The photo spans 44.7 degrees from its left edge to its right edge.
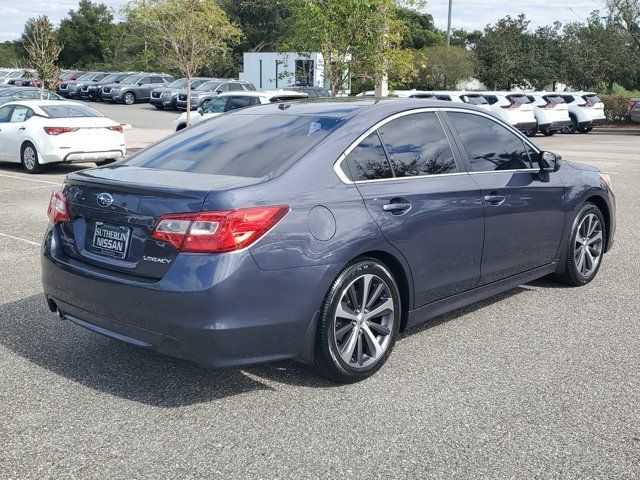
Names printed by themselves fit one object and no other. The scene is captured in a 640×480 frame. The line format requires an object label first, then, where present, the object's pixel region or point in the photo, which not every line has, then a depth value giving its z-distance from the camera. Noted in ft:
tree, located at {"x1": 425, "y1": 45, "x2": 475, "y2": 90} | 157.69
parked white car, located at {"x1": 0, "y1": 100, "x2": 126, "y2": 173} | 50.96
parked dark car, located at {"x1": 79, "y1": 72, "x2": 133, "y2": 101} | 154.92
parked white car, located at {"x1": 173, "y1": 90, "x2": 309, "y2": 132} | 70.71
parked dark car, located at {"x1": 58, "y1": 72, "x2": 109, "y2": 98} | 159.94
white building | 164.76
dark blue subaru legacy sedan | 13.16
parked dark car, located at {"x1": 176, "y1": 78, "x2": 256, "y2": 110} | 123.13
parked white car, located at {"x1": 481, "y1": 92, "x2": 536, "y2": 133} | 93.40
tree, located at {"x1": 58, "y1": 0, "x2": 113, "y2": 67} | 245.04
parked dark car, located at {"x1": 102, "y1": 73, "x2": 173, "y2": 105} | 150.92
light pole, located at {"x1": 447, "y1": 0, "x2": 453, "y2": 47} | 169.74
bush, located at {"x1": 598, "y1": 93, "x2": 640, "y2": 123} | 121.80
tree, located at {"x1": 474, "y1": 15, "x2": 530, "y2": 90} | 158.92
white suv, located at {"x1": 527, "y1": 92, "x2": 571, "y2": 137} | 98.84
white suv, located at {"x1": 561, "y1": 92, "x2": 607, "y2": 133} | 106.42
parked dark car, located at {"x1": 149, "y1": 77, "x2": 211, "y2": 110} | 135.03
